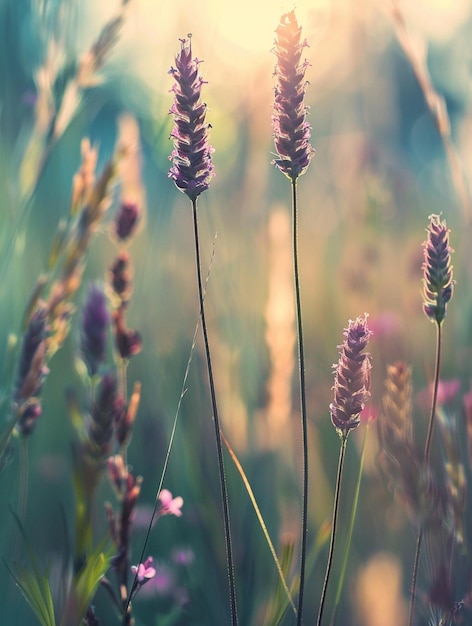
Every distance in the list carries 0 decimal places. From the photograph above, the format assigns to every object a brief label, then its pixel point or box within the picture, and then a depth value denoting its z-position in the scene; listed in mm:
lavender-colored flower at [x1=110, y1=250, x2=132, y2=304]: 625
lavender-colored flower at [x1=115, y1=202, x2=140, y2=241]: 695
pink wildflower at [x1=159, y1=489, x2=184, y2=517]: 562
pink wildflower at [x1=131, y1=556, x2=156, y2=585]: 504
